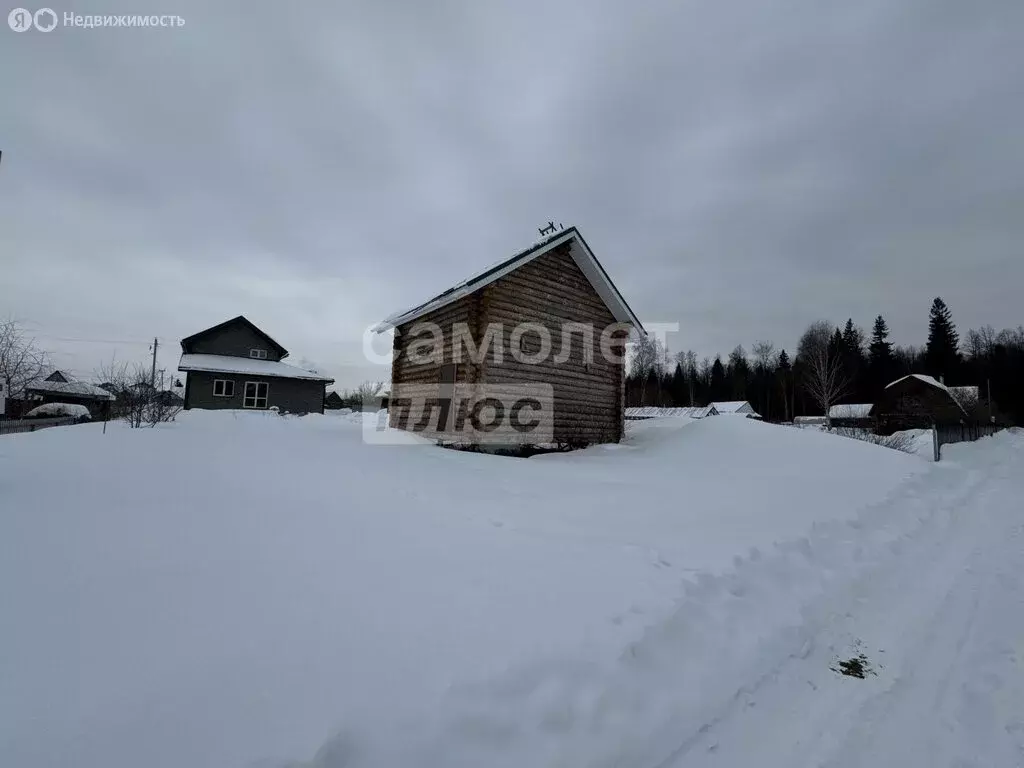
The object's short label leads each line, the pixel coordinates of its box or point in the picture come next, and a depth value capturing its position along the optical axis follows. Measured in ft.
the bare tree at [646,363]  198.10
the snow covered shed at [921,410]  88.07
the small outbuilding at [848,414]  129.98
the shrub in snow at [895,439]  60.64
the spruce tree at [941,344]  182.50
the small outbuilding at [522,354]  35.37
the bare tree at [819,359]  113.07
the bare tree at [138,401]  40.83
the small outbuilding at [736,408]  164.66
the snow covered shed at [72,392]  93.63
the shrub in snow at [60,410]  68.62
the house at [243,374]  77.15
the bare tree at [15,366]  36.17
